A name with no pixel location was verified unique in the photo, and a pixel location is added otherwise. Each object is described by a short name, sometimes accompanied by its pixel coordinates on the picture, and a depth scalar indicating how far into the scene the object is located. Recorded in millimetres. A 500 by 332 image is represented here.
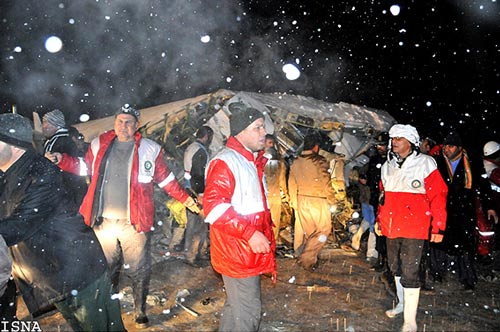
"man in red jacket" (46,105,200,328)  4367
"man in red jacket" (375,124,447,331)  4180
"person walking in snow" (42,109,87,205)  5012
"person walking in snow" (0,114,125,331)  2684
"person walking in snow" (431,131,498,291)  5820
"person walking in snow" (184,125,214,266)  6699
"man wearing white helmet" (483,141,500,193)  6805
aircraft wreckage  7965
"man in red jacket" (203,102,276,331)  3074
